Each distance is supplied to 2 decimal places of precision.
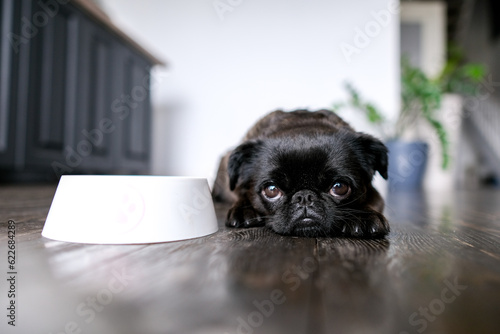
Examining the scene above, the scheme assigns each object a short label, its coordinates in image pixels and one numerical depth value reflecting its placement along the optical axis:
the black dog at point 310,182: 0.49
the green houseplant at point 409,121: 1.65
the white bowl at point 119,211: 0.41
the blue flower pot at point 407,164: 1.75
